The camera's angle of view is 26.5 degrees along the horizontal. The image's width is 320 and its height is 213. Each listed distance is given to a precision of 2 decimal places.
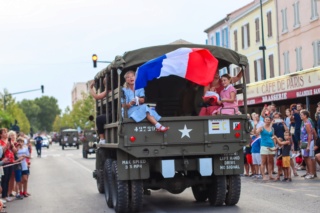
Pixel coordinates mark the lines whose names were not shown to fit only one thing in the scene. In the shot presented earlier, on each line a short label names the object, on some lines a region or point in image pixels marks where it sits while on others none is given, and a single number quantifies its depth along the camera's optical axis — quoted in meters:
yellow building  47.09
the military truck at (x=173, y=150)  11.48
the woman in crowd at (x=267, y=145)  18.41
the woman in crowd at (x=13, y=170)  16.36
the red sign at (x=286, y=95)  23.64
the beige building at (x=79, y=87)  197.12
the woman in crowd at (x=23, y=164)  16.58
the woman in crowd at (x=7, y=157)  15.75
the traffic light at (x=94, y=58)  37.53
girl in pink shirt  12.06
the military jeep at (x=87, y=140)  39.72
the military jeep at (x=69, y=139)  68.88
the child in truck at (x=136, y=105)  11.44
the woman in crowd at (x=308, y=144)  18.31
